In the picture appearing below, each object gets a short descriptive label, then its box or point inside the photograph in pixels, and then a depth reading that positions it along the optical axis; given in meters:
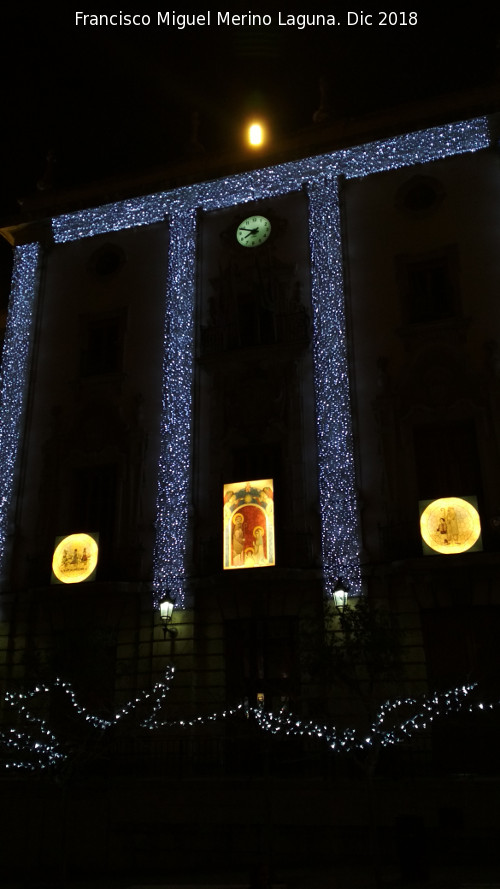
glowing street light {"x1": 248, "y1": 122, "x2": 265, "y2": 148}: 26.91
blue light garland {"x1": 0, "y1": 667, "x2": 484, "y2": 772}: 16.12
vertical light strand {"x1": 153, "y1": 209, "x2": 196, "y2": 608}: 21.41
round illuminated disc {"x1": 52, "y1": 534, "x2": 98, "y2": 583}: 21.73
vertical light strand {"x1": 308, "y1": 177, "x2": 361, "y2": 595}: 20.19
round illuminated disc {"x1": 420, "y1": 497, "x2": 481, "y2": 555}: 18.75
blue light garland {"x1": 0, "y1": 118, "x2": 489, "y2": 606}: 20.94
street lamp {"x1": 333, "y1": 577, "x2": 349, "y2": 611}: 19.28
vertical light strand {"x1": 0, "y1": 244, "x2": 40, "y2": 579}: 24.28
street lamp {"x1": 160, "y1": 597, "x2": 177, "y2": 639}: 20.34
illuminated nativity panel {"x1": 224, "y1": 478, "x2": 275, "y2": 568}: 20.28
